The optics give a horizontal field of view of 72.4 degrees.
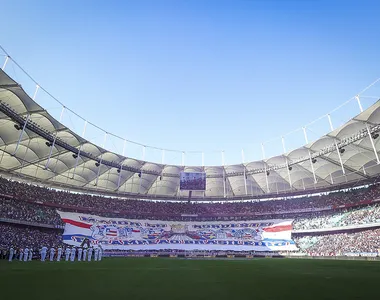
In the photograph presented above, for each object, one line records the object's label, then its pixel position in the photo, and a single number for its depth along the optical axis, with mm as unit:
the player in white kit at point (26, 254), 23133
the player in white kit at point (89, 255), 26319
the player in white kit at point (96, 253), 26902
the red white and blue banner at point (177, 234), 48031
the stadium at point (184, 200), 35875
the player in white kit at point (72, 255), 24617
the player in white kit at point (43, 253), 23014
